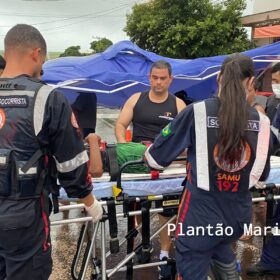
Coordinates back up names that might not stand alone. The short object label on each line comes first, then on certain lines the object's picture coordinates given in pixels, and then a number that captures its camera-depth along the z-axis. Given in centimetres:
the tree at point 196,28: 1598
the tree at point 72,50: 5645
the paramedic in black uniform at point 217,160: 214
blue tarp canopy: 458
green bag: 298
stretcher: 278
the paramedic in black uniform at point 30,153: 196
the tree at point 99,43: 4492
